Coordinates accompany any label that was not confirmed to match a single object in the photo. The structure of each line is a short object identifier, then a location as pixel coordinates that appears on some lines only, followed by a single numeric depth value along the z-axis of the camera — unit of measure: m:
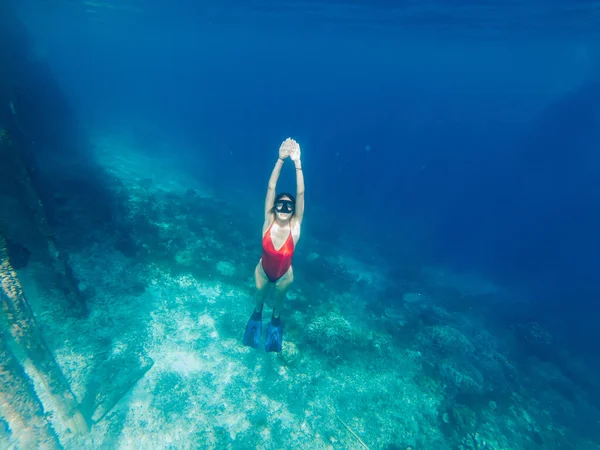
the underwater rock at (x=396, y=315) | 12.12
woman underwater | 4.92
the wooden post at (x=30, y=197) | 6.19
